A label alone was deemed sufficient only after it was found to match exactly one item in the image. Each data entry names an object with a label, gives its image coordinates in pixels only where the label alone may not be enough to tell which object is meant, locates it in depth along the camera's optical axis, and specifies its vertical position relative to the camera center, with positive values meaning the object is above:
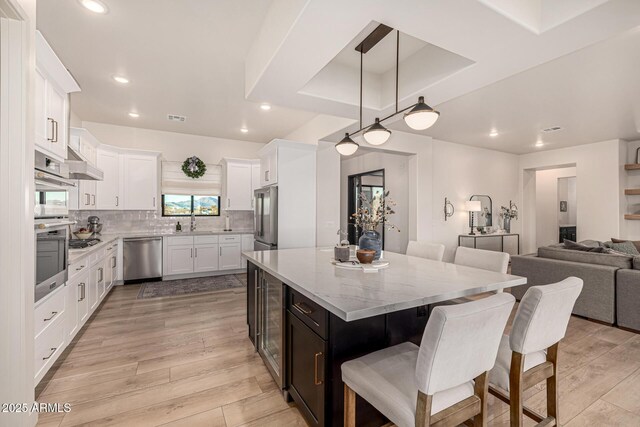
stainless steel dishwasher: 4.98 -0.77
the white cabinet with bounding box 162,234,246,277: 5.32 -0.75
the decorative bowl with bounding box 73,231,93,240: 4.21 -0.29
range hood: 3.10 +0.51
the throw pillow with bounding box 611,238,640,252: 4.68 -0.45
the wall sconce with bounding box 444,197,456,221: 5.97 +0.12
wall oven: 1.90 -0.30
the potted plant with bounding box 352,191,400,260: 2.40 -0.07
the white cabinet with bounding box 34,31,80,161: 1.90 +0.83
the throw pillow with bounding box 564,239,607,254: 3.62 -0.44
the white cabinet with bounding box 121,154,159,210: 5.16 +0.61
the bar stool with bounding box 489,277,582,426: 1.36 -0.63
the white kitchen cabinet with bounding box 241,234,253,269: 5.93 -0.59
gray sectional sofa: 3.15 -0.76
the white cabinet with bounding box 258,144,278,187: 4.50 +0.81
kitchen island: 1.44 -0.59
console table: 6.06 -0.49
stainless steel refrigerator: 4.45 -0.06
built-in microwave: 1.95 +0.20
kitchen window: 5.89 +0.20
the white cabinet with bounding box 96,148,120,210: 4.86 +0.57
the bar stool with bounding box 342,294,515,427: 1.05 -0.66
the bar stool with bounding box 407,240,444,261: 2.83 -0.37
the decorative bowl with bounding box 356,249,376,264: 2.28 -0.33
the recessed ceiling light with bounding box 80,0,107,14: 2.23 +1.64
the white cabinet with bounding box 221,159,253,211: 5.96 +0.62
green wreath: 5.80 +0.95
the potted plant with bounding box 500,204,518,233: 6.95 -0.01
